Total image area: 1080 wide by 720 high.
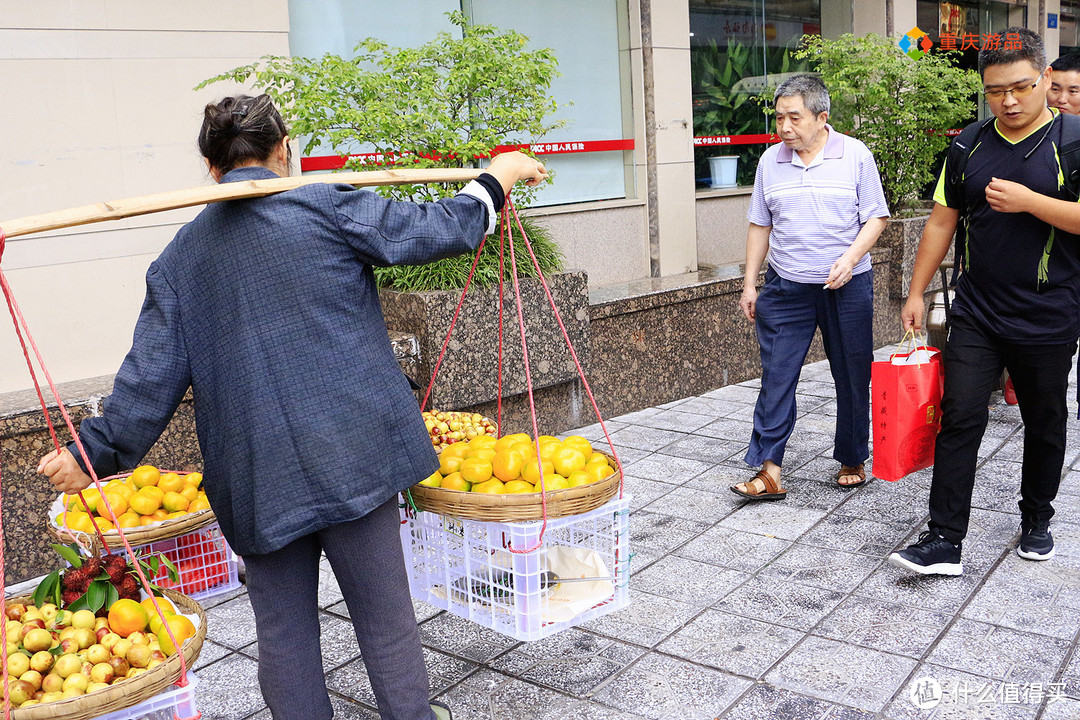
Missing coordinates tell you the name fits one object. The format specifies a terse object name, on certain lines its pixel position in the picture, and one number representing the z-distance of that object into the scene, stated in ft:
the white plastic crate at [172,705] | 7.36
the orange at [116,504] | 12.43
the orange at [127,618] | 8.29
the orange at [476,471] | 9.64
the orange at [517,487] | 9.48
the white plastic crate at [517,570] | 8.97
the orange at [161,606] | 8.44
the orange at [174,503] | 12.67
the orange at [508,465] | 9.68
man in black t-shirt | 11.75
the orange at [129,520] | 12.27
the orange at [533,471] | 9.64
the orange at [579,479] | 9.43
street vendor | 7.72
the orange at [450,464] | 10.16
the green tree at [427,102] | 17.60
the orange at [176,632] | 8.01
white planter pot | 32.42
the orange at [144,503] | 12.50
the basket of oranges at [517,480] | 8.92
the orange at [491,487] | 9.41
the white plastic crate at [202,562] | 12.84
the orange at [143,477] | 13.05
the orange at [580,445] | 10.14
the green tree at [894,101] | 28.32
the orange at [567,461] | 9.77
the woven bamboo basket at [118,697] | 6.97
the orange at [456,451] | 10.32
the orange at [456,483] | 9.65
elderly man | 15.66
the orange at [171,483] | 13.07
